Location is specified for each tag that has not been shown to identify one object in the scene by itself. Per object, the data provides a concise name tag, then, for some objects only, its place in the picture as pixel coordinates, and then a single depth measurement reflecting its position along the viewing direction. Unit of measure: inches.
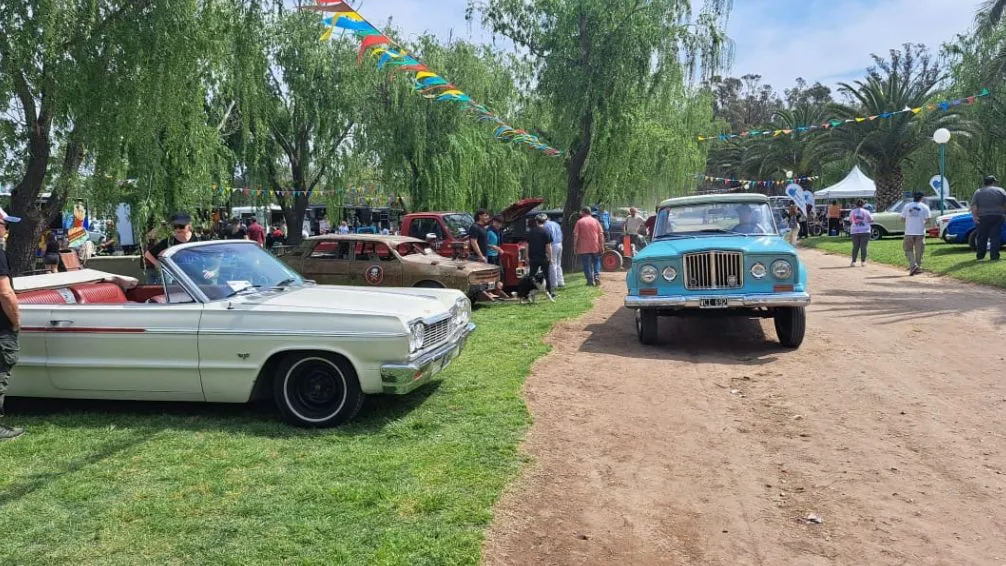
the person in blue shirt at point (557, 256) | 562.9
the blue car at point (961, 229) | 778.8
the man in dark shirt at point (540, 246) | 523.2
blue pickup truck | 319.6
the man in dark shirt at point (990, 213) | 591.2
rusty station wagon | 459.2
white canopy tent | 1352.1
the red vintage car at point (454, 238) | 544.0
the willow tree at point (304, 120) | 864.3
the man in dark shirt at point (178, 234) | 296.3
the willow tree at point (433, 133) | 906.1
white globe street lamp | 786.2
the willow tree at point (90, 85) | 347.6
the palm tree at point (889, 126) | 1176.2
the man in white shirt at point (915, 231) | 607.5
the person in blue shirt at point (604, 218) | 912.9
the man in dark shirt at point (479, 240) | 522.3
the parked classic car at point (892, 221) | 1041.5
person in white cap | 207.6
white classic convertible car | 213.9
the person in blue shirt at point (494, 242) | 547.5
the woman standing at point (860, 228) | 701.9
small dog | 520.4
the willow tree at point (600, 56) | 682.8
